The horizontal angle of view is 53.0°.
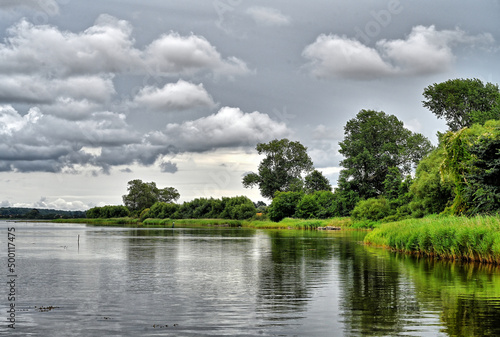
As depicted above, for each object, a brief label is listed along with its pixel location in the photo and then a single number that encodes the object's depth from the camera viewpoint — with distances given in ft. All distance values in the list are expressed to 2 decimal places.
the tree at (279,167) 473.67
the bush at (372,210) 299.58
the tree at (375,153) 350.64
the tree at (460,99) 299.38
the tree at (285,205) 411.34
